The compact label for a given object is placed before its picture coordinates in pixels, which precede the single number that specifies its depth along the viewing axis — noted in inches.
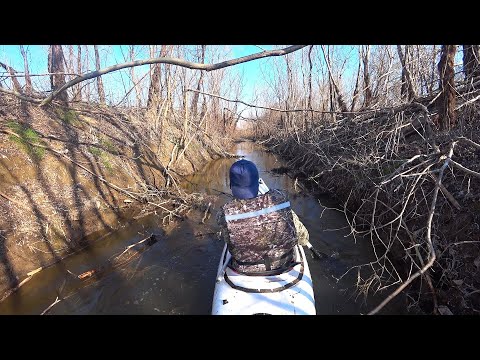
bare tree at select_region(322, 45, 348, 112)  406.3
